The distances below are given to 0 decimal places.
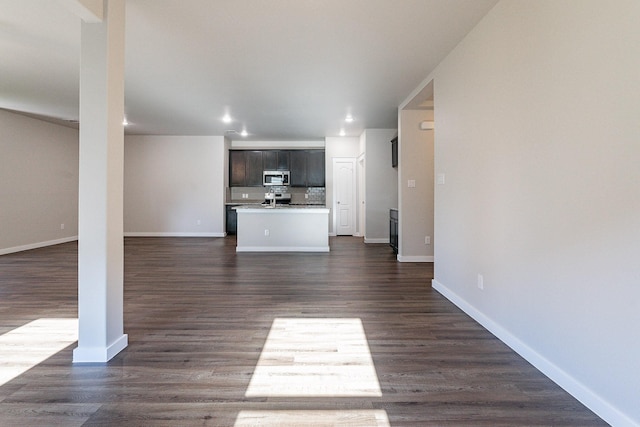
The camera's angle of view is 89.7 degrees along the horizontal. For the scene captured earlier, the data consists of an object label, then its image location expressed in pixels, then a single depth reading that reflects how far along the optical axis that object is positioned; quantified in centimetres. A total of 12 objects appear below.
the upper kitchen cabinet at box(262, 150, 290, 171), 895
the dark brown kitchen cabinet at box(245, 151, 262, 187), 895
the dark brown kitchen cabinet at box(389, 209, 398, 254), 600
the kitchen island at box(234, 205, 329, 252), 639
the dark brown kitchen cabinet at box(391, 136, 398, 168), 658
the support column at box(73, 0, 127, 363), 200
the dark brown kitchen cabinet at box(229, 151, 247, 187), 898
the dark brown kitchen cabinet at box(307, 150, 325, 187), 891
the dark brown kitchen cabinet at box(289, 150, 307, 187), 893
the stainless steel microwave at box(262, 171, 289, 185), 884
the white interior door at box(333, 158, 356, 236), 864
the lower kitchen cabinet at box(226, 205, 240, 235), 881
